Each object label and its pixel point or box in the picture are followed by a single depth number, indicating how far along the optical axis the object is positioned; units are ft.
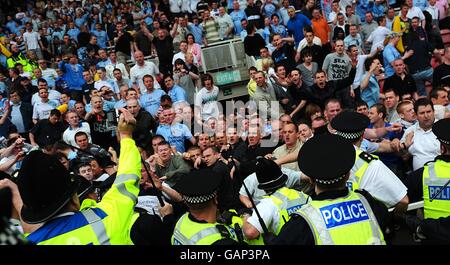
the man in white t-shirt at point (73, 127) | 28.66
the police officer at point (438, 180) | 12.53
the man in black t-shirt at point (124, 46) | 42.97
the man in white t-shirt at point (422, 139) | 18.30
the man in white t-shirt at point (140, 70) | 35.04
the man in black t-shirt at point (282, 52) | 36.50
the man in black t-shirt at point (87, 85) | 37.31
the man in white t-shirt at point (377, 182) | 12.50
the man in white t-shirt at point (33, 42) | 50.14
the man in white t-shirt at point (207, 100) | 30.81
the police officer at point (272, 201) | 11.79
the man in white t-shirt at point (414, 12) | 39.28
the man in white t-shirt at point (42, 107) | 33.76
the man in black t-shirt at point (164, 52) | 40.93
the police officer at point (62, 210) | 8.73
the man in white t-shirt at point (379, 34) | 37.27
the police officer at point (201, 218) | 10.56
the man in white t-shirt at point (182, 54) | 38.12
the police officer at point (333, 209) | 9.26
